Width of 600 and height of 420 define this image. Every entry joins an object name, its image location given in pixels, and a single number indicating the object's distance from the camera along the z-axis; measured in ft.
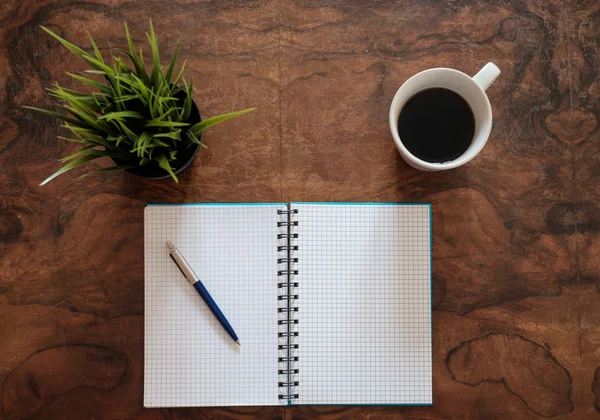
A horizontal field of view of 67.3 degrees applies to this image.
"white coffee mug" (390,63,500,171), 2.06
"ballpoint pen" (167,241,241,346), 2.33
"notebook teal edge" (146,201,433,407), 2.38
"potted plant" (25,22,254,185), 1.84
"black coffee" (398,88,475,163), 2.20
